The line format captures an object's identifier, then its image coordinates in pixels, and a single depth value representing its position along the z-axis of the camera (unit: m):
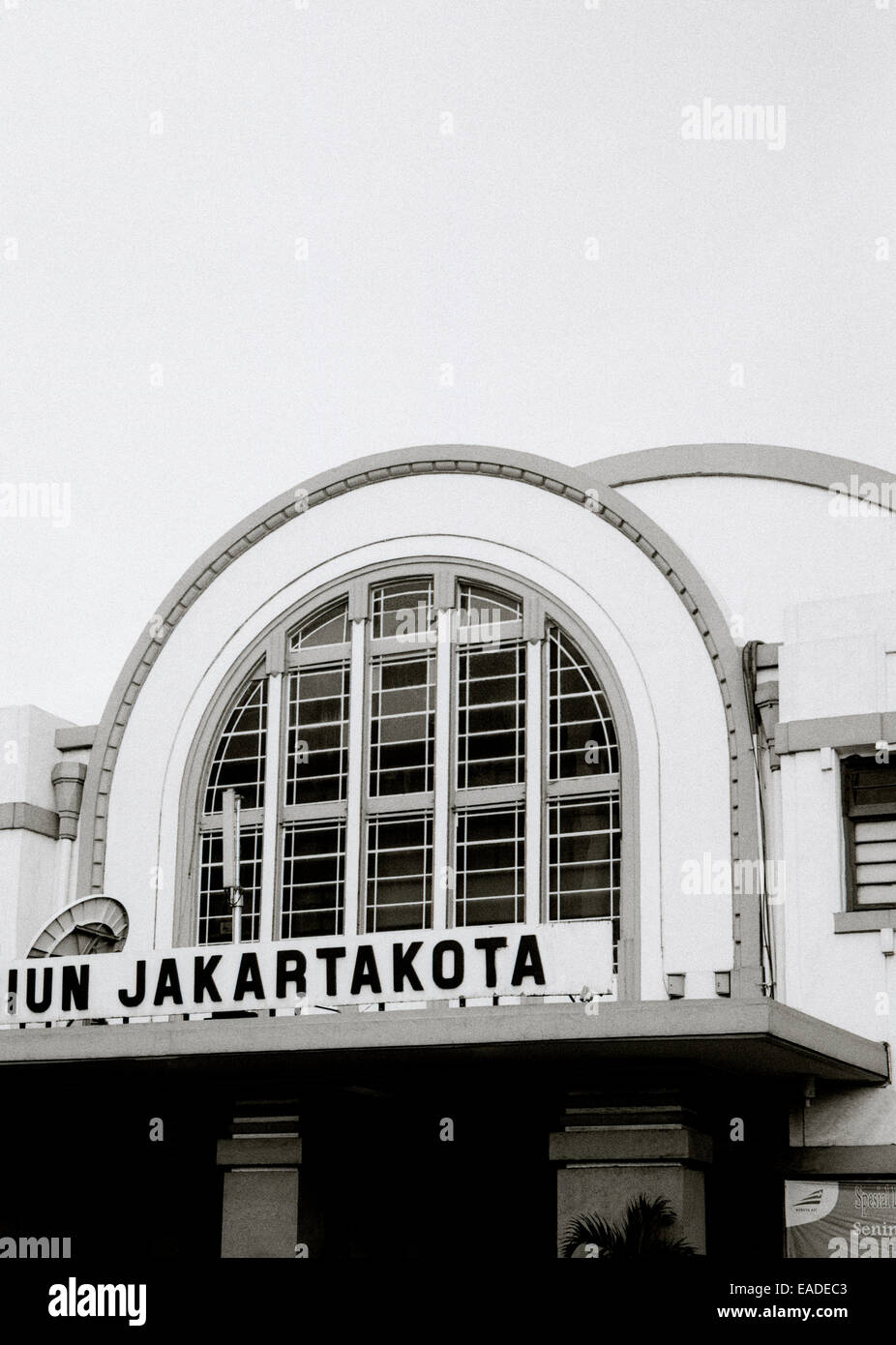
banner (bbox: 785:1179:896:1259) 17.64
